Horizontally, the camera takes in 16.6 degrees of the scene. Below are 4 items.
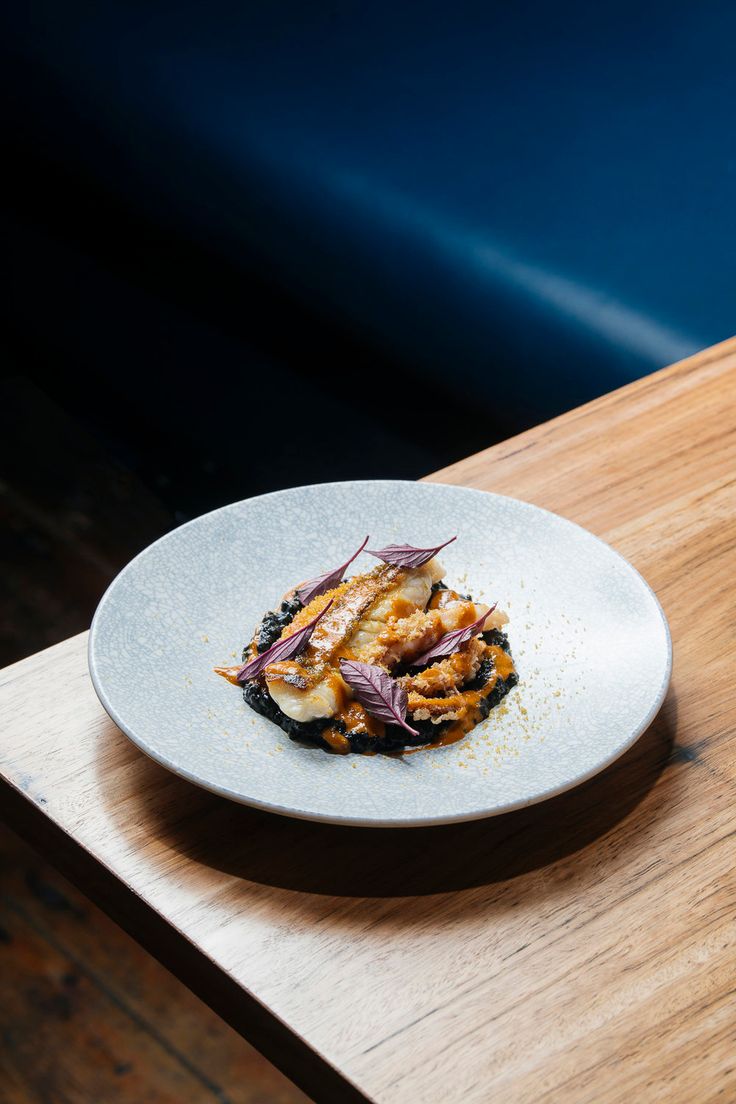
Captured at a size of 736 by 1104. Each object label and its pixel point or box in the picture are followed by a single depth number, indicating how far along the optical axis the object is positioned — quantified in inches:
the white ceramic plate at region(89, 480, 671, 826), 44.1
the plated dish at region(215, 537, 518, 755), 45.6
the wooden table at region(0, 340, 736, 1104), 41.1
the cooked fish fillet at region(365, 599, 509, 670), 47.1
